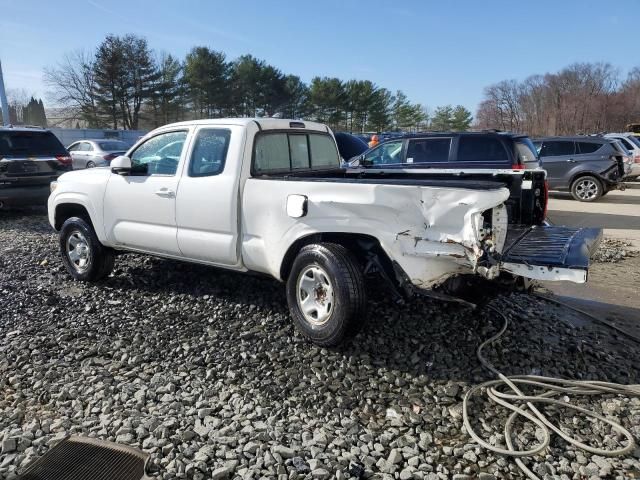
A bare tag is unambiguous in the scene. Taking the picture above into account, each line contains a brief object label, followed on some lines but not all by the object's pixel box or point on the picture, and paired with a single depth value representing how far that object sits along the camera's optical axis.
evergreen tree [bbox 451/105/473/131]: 76.75
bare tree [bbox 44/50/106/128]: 51.72
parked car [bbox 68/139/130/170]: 16.75
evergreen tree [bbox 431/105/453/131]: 78.62
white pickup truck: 3.33
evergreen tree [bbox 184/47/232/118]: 49.25
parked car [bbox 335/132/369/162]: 13.81
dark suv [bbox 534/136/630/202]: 13.65
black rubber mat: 2.67
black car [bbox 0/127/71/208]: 9.56
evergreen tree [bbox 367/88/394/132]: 67.50
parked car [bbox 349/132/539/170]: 9.27
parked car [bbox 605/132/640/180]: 16.59
